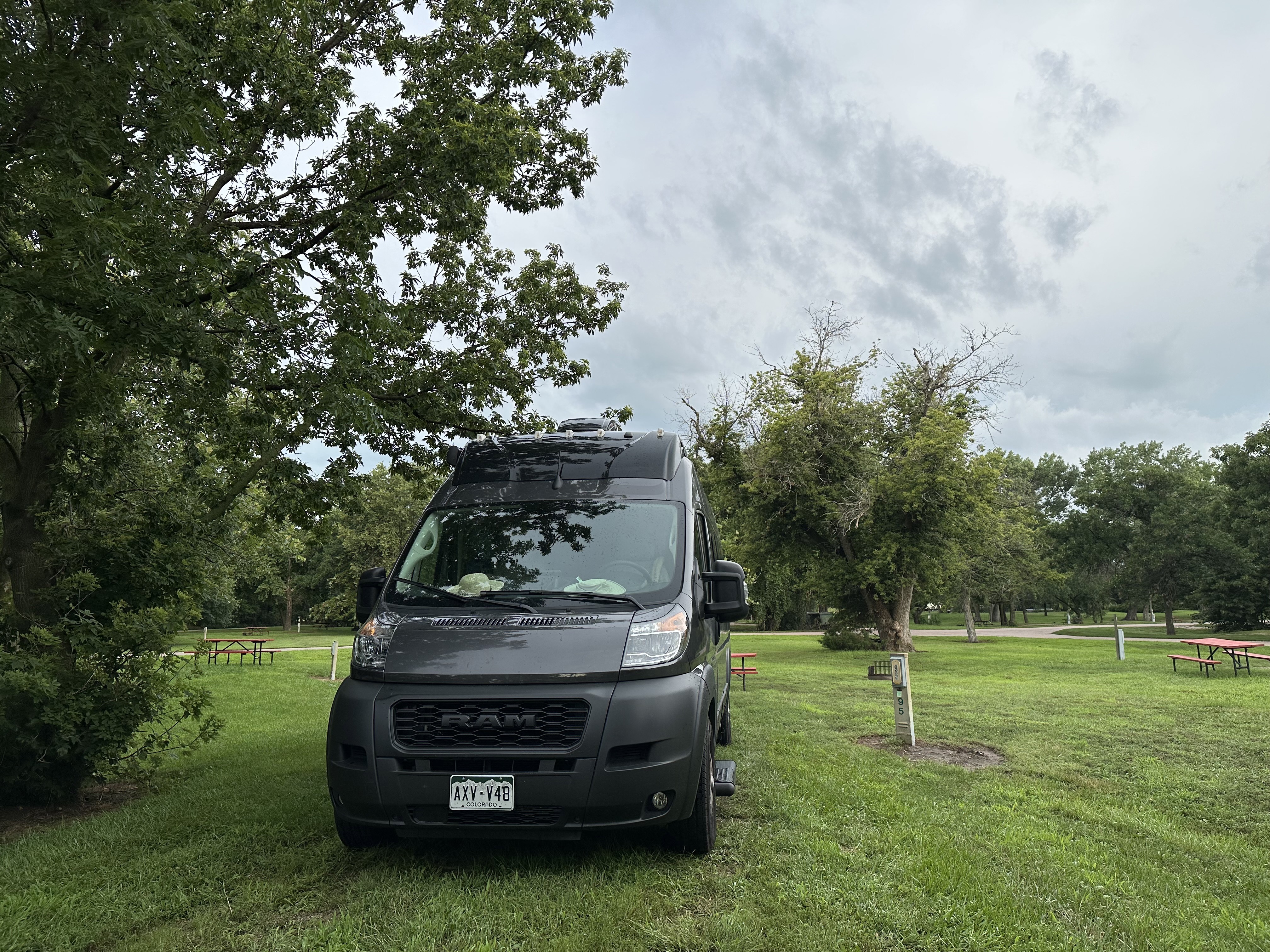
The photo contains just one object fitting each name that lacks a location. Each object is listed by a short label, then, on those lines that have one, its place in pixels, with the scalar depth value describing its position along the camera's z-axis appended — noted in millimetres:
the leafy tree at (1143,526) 42531
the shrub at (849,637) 29906
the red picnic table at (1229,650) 16844
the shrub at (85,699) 5426
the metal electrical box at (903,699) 8406
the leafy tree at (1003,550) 26922
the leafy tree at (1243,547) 36938
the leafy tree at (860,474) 25344
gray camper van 3953
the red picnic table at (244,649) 24172
